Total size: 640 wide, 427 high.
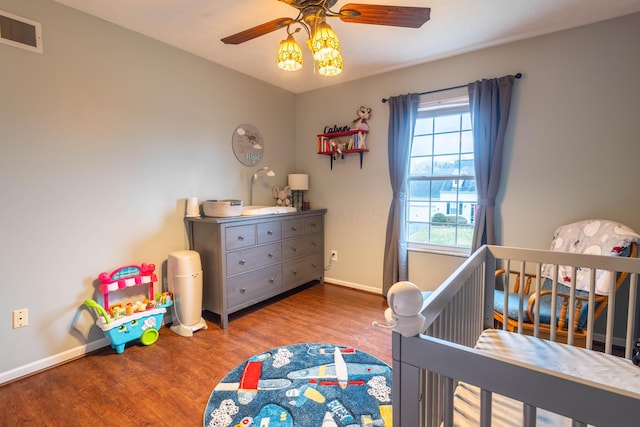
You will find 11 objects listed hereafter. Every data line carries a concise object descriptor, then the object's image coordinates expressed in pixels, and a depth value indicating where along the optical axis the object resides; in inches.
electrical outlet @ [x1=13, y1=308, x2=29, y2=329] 75.2
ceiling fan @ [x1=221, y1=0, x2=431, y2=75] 60.9
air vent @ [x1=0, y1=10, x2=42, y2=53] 71.2
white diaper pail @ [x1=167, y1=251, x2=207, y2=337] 97.9
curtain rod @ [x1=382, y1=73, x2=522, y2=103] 110.8
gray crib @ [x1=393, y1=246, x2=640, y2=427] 25.6
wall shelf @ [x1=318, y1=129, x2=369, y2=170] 131.1
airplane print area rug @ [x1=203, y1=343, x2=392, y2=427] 62.6
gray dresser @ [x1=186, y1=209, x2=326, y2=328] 102.6
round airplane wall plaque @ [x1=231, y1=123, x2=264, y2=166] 127.0
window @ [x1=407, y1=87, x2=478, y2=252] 113.9
